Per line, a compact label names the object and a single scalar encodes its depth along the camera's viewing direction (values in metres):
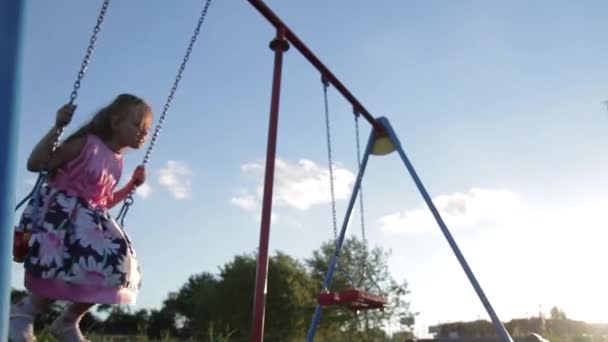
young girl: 2.09
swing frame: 1.43
